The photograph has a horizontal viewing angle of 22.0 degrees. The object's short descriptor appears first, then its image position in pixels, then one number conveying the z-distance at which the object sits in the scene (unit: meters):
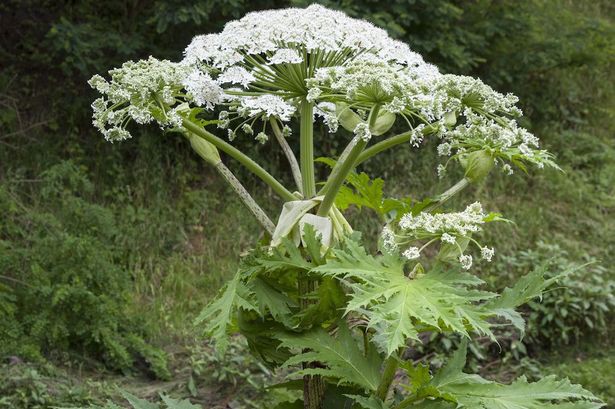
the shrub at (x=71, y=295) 7.07
